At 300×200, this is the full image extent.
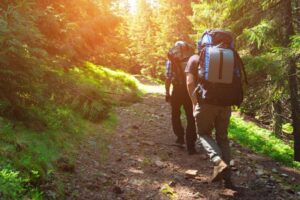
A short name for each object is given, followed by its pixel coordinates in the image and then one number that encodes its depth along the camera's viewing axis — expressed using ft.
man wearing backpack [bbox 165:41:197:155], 23.88
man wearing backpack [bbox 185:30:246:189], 17.04
